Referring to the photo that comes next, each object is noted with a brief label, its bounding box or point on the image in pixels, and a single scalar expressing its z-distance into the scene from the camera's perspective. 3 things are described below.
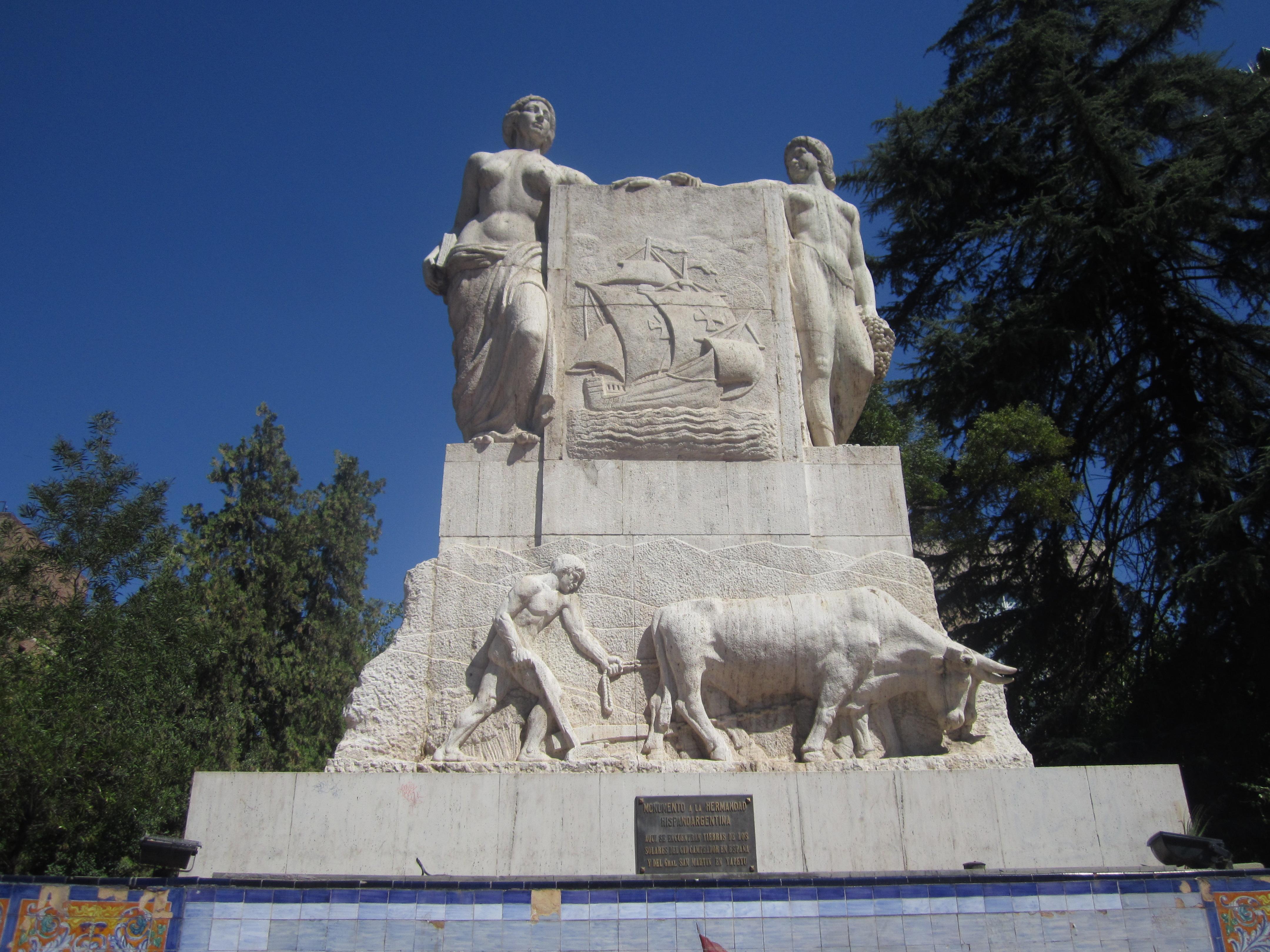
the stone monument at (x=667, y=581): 5.85
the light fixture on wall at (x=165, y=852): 5.21
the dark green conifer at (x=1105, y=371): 12.86
